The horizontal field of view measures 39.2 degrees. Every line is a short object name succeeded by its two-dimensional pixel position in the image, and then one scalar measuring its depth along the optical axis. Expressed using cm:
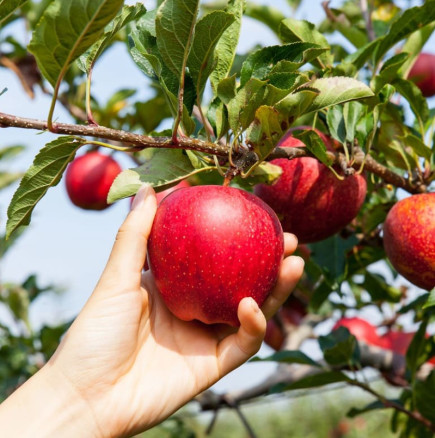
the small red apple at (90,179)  81
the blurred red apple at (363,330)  76
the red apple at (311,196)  44
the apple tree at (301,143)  32
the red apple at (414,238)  41
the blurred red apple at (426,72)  83
